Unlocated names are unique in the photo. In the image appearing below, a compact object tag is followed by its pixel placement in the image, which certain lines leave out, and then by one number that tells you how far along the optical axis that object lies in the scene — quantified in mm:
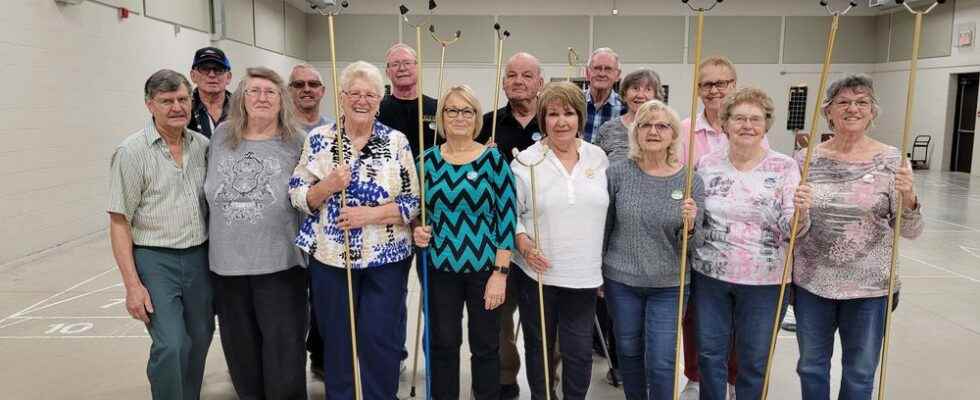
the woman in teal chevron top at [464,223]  2412
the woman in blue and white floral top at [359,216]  2336
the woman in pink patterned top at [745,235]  2348
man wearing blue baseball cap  3156
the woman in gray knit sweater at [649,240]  2373
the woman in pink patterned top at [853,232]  2285
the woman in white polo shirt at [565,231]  2418
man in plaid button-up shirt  3521
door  13367
